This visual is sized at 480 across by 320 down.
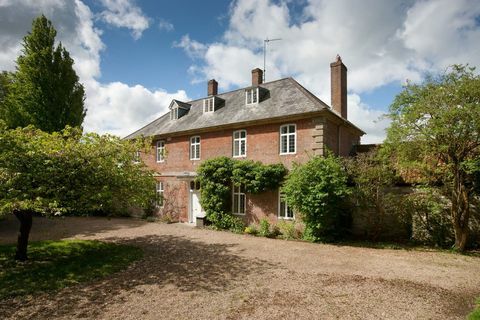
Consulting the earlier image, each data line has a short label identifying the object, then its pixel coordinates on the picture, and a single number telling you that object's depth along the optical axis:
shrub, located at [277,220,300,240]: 14.56
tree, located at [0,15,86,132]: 21.06
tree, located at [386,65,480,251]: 10.80
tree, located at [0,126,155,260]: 7.78
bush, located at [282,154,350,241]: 12.96
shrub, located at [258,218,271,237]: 15.17
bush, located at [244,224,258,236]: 15.68
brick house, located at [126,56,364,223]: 15.38
